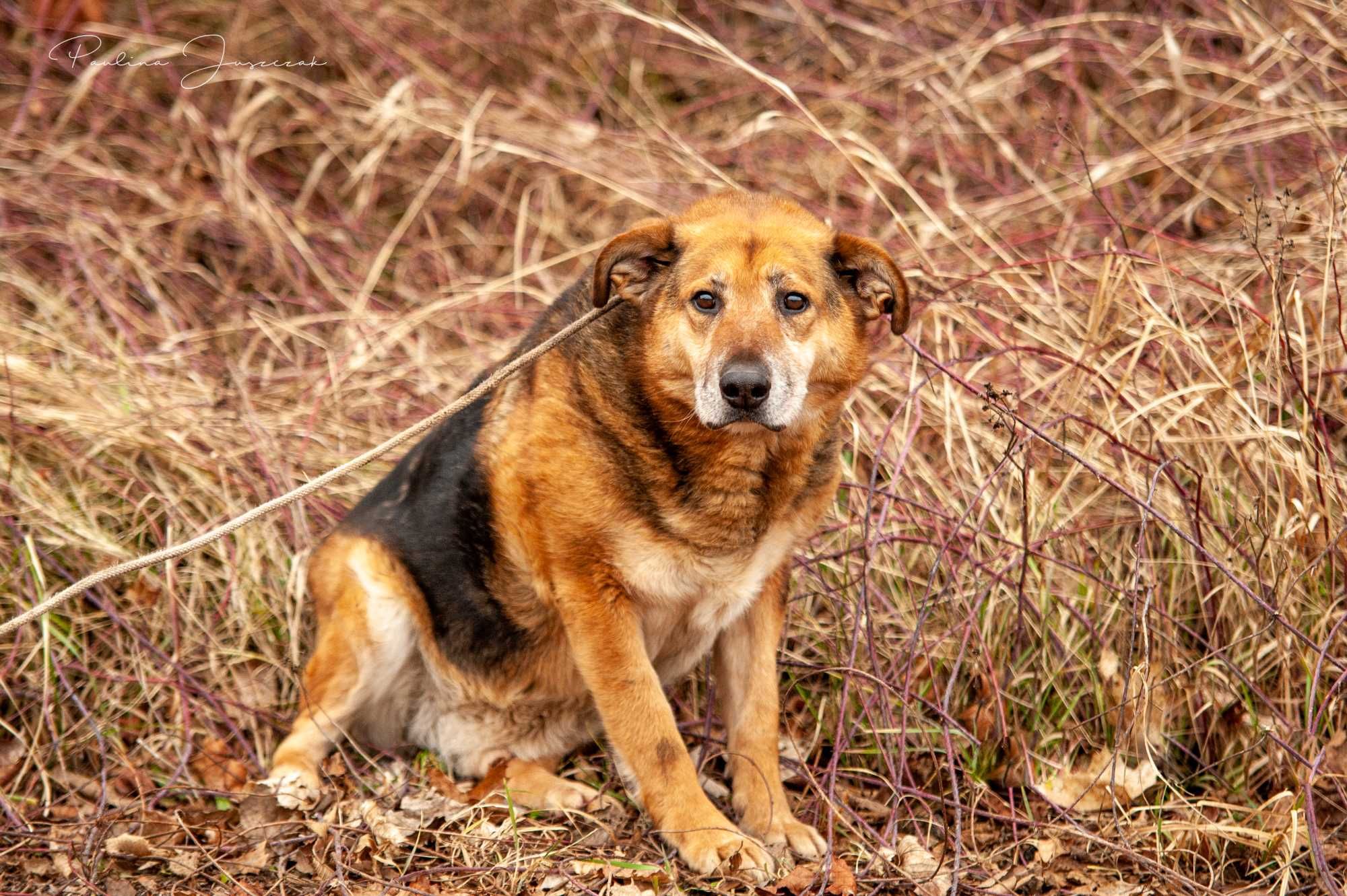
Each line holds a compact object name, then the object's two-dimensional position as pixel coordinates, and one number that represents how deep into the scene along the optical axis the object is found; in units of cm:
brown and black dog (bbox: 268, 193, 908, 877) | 691
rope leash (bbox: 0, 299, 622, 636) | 662
